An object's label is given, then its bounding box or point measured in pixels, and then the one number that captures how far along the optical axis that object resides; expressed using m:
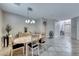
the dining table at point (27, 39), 1.08
